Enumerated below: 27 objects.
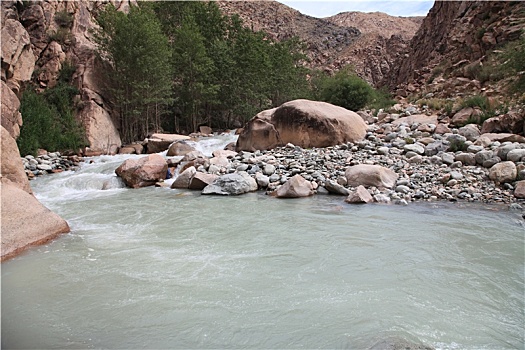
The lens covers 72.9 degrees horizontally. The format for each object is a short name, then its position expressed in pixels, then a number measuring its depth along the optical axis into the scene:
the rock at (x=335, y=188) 6.79
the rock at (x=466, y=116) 10.31
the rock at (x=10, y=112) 10.22
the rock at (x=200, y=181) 7.70
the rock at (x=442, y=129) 9.86
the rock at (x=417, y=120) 11.18
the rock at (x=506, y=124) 8.80
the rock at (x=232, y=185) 7.20
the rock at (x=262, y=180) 7.54
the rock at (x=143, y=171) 8.41
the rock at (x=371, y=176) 6.87
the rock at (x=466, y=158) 7.44
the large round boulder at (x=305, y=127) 9.77
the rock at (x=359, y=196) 6.20
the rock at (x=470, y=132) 8.93
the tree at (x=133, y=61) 15.33
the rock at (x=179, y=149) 11.37
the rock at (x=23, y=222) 3.86
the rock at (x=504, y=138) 7.84
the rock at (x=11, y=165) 4.70
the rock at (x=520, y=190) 6.00
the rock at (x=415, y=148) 8.52
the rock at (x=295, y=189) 6.83
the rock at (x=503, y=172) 6.46
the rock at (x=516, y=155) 6.86
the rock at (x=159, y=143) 12.93
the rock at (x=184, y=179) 8.01
